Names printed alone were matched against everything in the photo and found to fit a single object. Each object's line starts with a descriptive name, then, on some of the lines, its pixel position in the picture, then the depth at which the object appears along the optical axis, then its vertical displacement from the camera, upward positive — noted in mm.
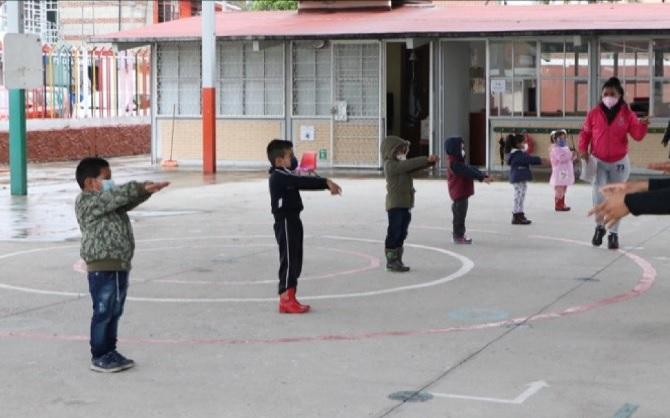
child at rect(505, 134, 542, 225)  16266 -589
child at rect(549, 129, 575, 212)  17672 -581
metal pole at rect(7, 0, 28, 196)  20172 -118
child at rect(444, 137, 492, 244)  13945 -633
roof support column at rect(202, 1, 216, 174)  25406 +854
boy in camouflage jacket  7789 -741
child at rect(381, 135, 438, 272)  11898 -706
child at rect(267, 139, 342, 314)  9680 -710
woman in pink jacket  13633 -114
